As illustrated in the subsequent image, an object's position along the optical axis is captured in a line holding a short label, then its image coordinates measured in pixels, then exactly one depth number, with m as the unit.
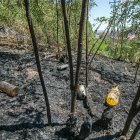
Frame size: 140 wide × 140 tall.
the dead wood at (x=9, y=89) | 2.99
